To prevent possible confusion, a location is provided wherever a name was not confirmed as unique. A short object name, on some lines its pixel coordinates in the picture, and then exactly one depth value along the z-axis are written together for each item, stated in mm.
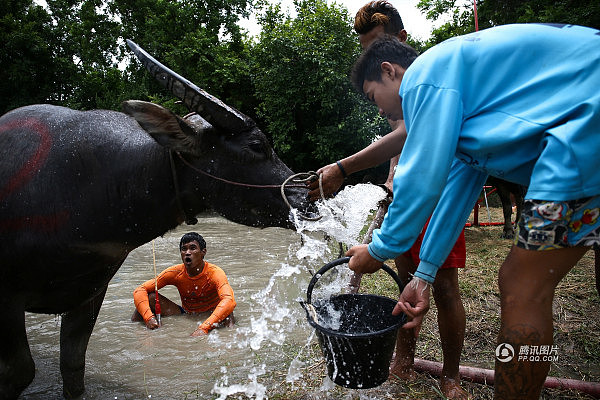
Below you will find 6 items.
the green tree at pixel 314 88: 12164
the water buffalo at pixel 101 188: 2100
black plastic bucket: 1732
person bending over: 1275
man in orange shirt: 4219
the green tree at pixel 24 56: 17141
